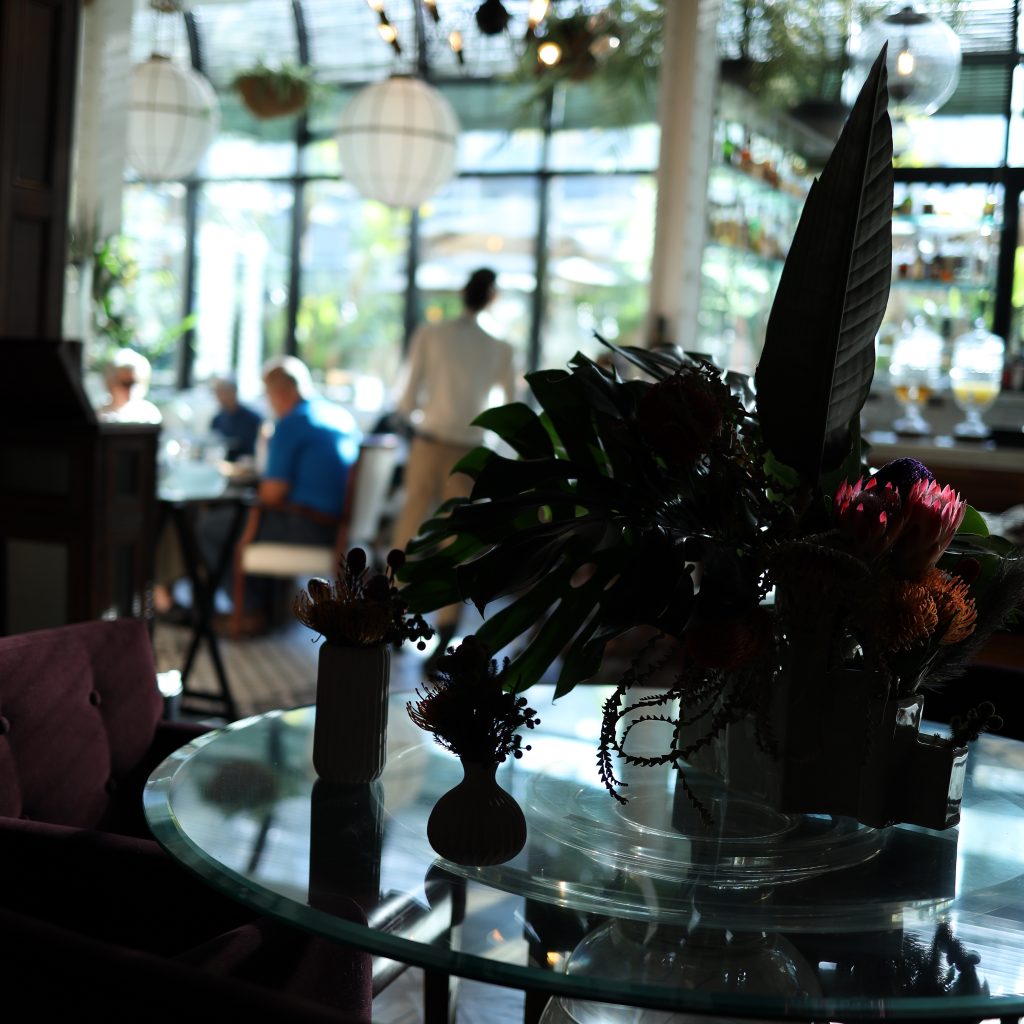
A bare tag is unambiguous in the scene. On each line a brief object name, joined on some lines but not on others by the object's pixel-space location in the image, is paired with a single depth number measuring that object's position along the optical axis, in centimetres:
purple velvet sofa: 97
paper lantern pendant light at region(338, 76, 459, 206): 633
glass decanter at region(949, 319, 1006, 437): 513
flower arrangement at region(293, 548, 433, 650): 150
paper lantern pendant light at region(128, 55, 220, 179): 696
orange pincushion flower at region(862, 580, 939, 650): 126
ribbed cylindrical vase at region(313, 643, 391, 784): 149
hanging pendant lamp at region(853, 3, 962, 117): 475
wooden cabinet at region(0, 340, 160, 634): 340
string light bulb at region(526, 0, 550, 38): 467
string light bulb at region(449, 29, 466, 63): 463
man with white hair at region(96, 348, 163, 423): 556
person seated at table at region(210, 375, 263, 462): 785
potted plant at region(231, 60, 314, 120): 893
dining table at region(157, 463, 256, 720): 423
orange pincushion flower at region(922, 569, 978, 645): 129
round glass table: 106
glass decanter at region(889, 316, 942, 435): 545
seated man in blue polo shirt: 550
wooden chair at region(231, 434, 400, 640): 546
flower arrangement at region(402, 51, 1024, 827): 128
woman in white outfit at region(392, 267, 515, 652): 556
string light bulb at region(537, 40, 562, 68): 584
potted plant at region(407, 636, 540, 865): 128
